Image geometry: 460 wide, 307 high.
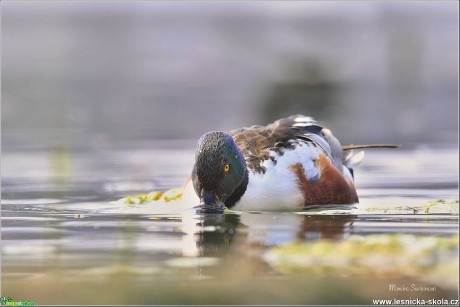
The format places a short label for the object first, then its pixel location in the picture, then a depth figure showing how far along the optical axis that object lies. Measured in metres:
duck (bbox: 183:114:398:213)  16.00
